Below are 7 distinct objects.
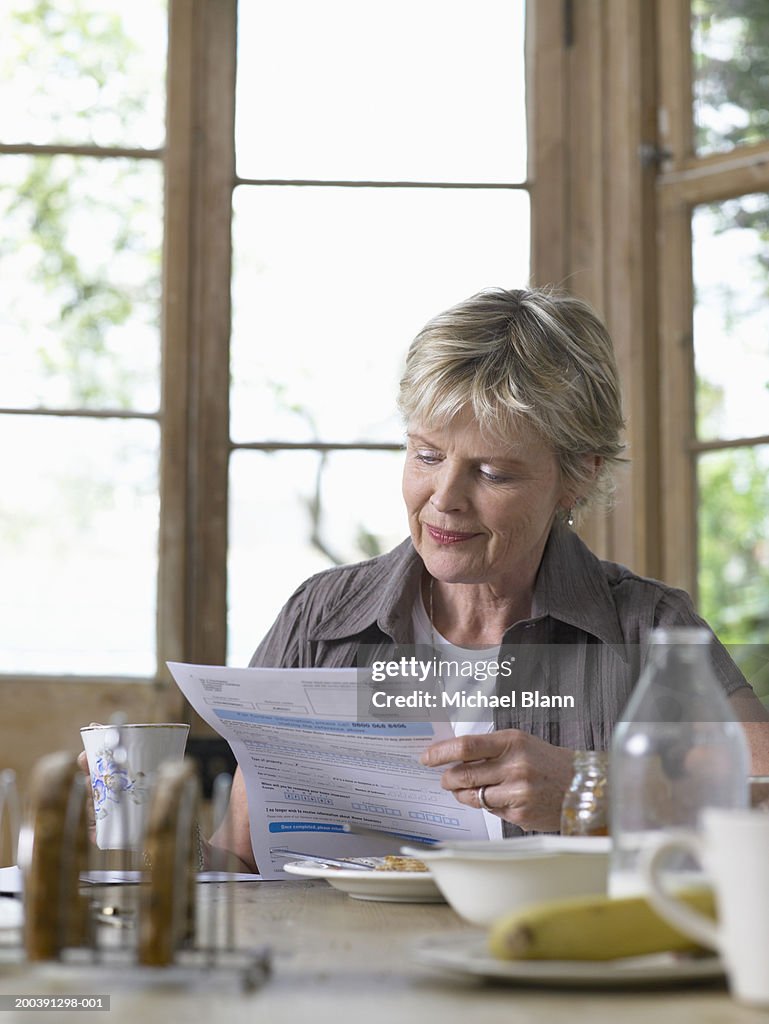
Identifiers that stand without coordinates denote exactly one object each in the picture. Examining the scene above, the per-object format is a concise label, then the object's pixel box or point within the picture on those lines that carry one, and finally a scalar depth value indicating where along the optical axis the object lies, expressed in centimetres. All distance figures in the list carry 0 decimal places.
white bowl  151
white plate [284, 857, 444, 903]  172
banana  138
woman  225
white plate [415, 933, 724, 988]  136
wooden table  131
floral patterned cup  182
